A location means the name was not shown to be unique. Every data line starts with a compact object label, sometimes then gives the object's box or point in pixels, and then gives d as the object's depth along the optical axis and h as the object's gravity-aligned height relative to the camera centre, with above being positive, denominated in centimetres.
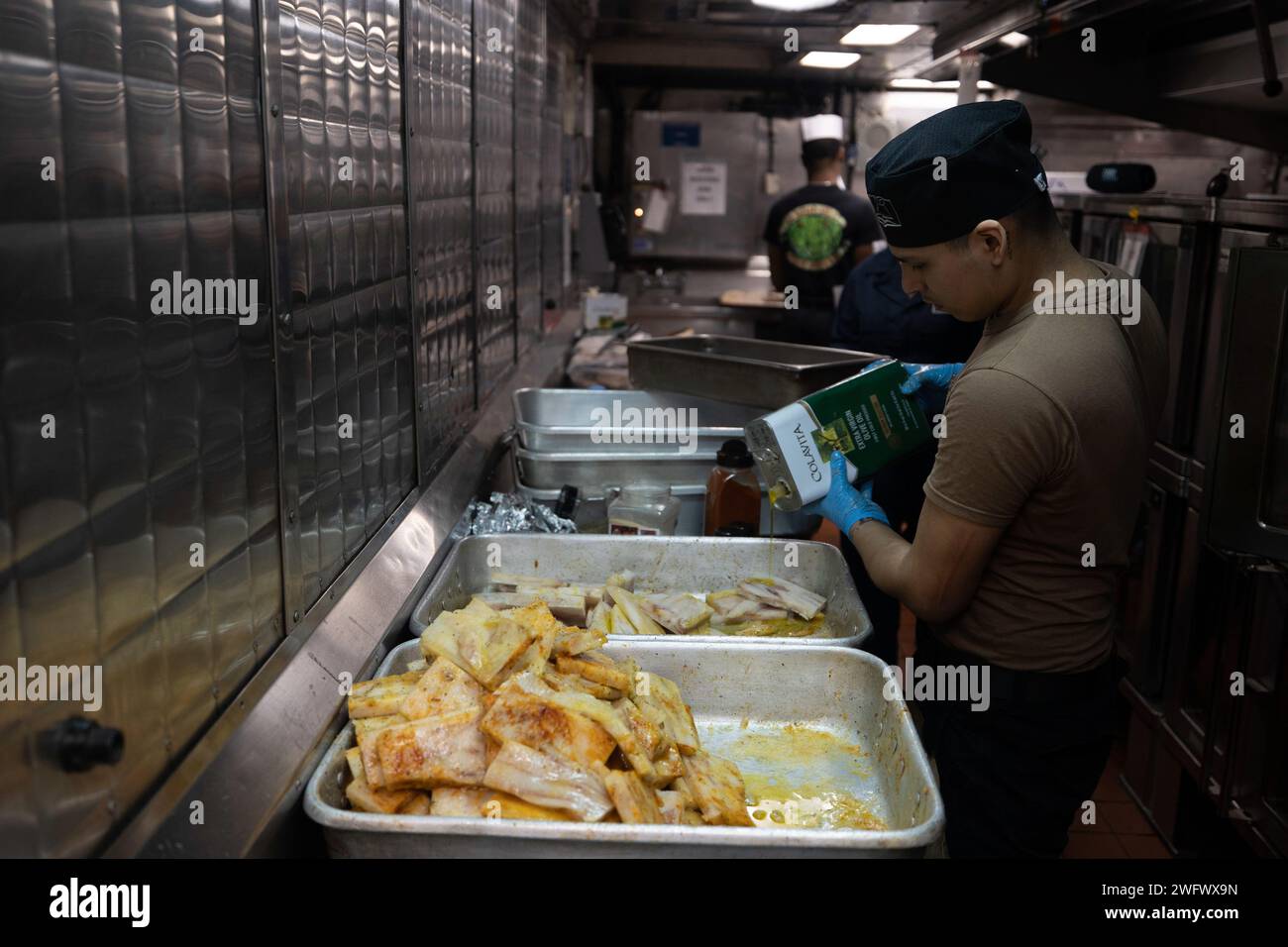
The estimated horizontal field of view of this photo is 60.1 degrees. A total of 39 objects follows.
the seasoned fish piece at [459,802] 138 -70
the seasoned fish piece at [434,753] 141 -66
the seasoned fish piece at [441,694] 155 -65
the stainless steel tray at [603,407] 329 -52
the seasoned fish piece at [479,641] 166 -63
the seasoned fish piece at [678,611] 213 -73
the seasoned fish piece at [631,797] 135 -69
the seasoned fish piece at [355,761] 144 -69
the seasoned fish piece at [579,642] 174 -64
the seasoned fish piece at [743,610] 224 -75
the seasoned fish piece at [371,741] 141 -68
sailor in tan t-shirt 169 -36
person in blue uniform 373 -34
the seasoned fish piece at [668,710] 162 -71
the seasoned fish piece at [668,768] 150 -72
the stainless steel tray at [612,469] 287 -60
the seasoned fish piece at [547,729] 144 -64
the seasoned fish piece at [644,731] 153 -68
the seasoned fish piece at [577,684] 164 -66
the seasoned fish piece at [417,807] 141 -72
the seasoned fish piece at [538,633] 168 -62
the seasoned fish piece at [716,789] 147 -75
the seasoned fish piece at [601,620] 204 -71
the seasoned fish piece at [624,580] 236 -73
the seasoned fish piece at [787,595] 225 -73
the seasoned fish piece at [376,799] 139 -71
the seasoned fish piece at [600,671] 167 -65
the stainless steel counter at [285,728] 124 -65
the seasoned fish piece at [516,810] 137 -70
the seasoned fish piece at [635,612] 208 -71
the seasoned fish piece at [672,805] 143 -73
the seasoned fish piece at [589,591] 220 -71
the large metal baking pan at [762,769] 130 -72
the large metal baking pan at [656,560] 243 -70
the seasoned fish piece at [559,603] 210 -70
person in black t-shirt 583 +1
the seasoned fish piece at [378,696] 158 -66
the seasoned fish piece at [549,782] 137 -68
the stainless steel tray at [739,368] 297 -37
